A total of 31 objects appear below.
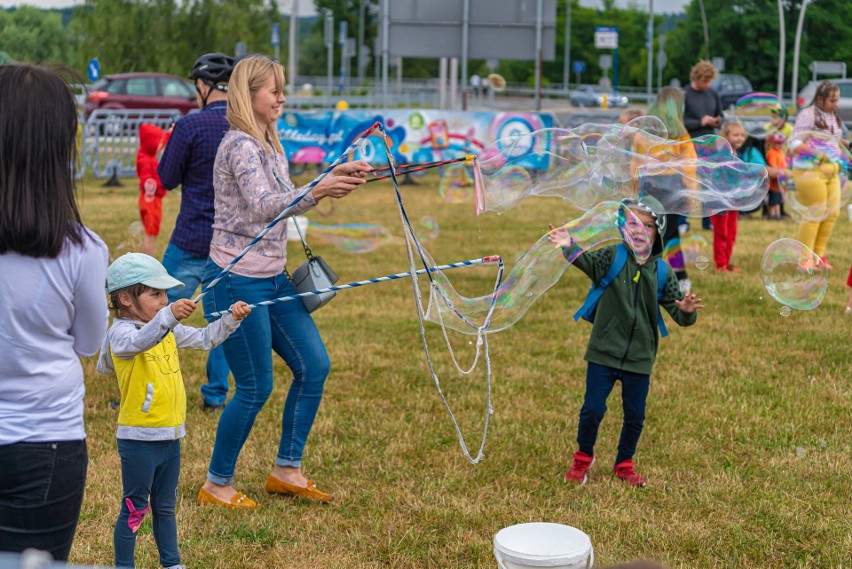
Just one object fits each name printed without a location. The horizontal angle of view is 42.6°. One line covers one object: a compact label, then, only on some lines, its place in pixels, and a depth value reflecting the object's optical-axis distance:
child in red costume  8.20
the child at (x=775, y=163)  7.85
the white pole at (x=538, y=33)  18.23
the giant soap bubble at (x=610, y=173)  5.32
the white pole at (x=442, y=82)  24.34
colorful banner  19.14
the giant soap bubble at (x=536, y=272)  4.80
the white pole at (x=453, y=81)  24.94
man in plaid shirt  5.47
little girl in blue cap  3.51
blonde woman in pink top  4.36
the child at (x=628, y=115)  9.08
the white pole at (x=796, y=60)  36.65
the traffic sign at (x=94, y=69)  26.52
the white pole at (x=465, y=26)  18.06
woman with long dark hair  2.52
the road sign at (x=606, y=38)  47.22
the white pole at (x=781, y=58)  36.67
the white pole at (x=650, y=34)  57.19
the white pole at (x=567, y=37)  72.35
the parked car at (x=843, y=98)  23.58
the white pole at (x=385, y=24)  18.78
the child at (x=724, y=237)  10.73
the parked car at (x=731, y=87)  35.84
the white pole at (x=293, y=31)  36.29
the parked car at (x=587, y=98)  48.95
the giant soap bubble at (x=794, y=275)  5.89
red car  25.83
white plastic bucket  3.50
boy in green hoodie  4.88
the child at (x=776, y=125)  10.07
